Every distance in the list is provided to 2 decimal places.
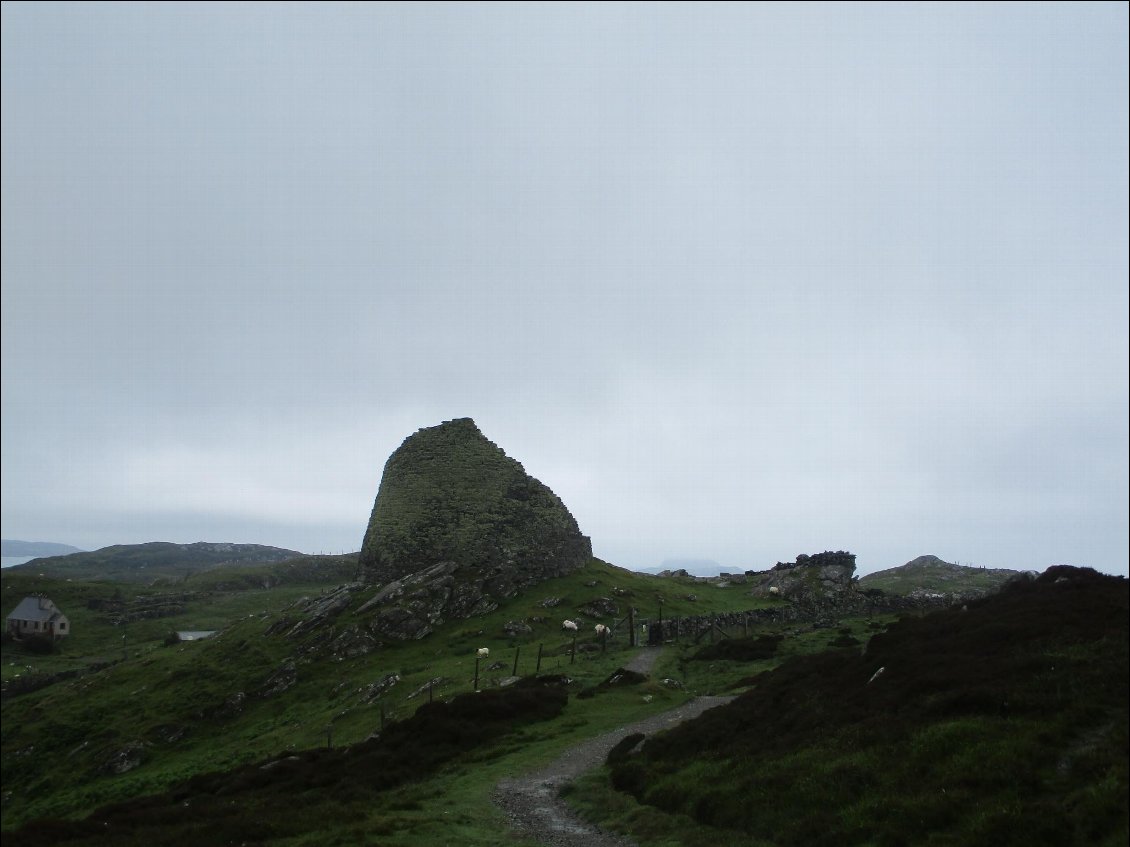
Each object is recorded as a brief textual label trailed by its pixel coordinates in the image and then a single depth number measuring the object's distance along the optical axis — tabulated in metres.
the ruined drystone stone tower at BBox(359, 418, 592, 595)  70.62
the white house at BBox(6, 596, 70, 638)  103.44
